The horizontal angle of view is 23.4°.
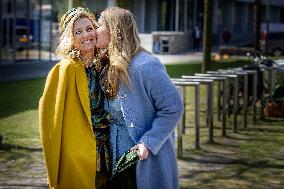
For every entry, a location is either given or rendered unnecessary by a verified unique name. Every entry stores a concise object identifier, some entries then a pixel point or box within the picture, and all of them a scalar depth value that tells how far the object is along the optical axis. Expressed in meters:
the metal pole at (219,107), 11.21
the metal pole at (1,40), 26.56
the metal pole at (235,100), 10.33
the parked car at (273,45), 36.19
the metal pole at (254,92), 11.30
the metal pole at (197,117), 8.78
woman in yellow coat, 3.39
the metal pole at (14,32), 27.31
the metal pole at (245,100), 10.80
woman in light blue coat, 3.33
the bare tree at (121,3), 9.48
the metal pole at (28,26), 28.16
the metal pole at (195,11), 46.41
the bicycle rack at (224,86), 9.77
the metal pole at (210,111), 9.22
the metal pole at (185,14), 44.50
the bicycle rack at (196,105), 8.79
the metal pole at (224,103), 9.76
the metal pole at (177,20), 42.97
